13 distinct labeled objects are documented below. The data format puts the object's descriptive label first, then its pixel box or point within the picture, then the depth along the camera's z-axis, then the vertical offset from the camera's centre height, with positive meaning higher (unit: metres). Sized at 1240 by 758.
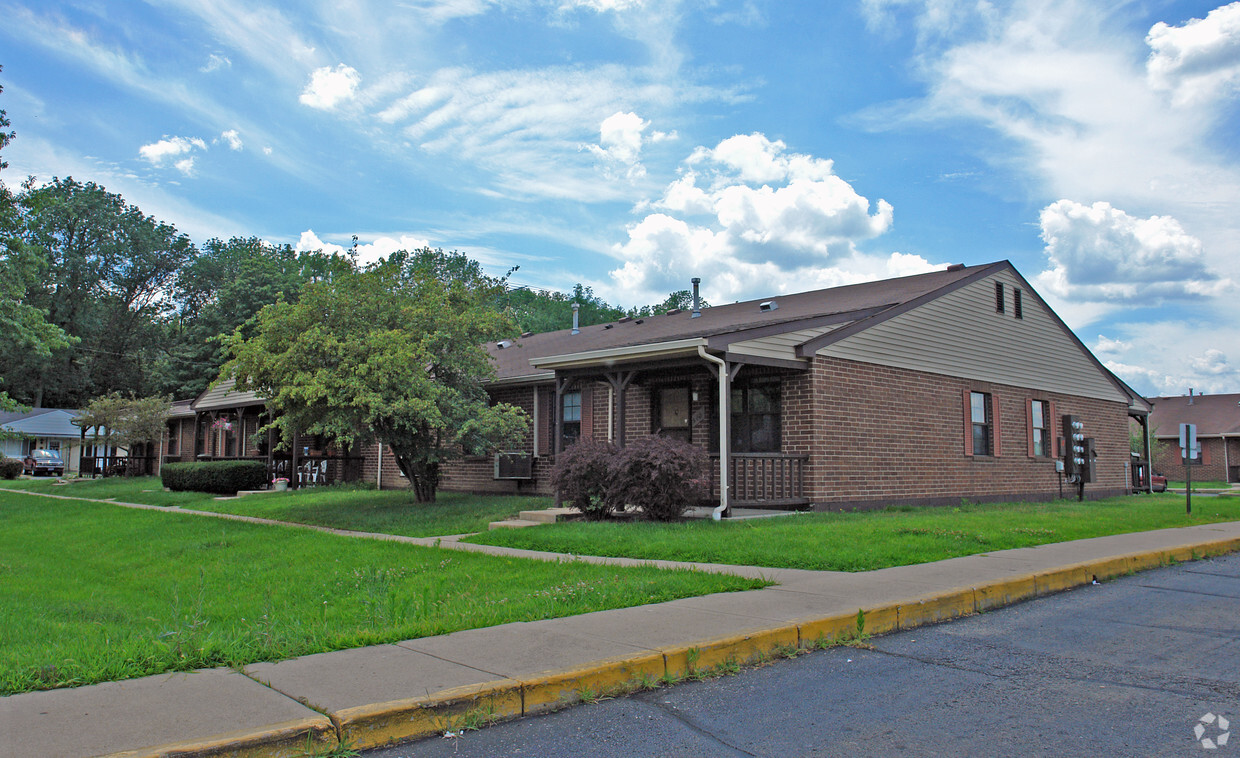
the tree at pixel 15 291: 20.17 +3.82
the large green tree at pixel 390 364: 14.73 +1.55
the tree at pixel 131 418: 32.22 +1.17
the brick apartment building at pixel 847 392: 14.31 +1.15
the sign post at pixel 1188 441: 17.17 +0.19
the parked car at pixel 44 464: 45.09 -0.81
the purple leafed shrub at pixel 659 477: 12.30 -0.39
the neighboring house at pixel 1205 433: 43.05 +0.90
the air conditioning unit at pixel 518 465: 18.67 -0.34
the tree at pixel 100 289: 60.09 +11.62
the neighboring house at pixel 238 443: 24.69 +0.22
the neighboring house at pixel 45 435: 52.22 +0.86
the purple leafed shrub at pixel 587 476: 12.95 -0.41
